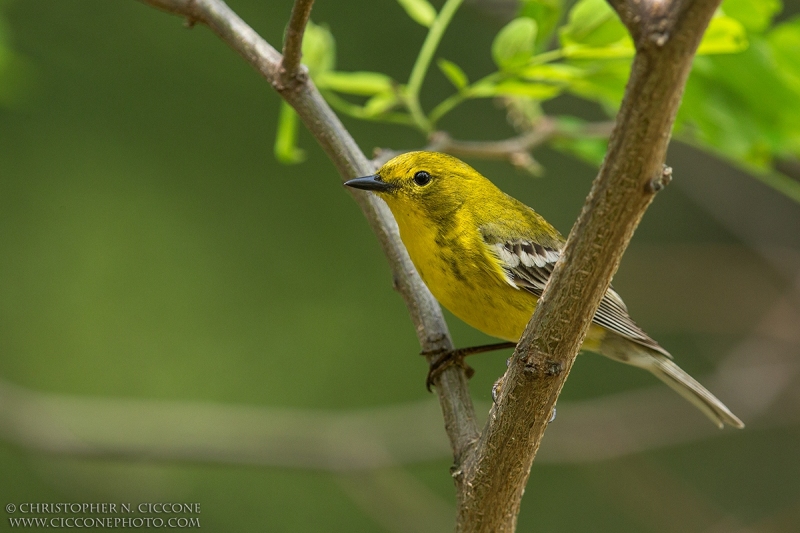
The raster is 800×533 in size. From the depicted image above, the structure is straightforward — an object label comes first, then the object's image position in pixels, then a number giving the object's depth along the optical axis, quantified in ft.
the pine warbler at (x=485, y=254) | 17.79
